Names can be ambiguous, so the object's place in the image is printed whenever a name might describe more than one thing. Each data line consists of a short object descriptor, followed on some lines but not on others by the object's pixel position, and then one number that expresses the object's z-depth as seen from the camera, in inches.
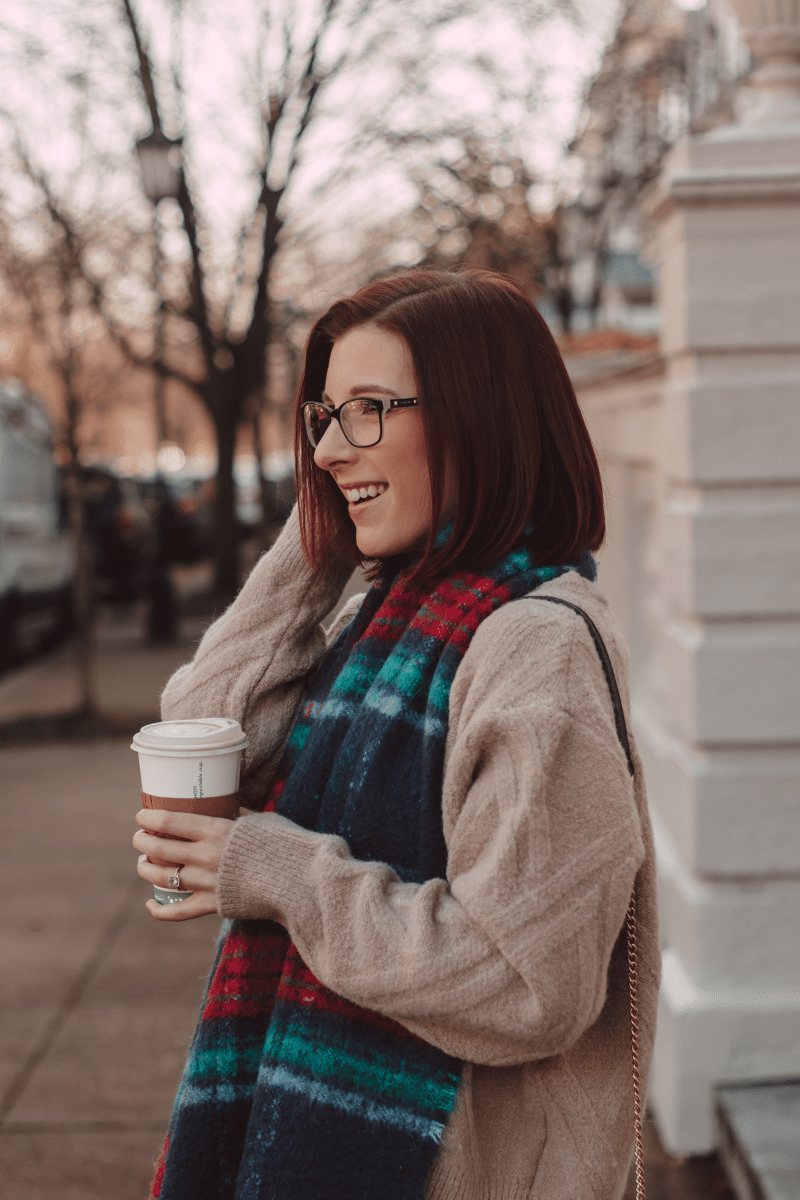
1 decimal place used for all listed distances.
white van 477.4
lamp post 411.8
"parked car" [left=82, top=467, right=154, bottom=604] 768.3
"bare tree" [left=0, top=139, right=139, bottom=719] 387.5
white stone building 123.6
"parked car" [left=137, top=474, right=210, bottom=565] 693.9
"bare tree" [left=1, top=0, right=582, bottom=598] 466.6
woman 52.9
